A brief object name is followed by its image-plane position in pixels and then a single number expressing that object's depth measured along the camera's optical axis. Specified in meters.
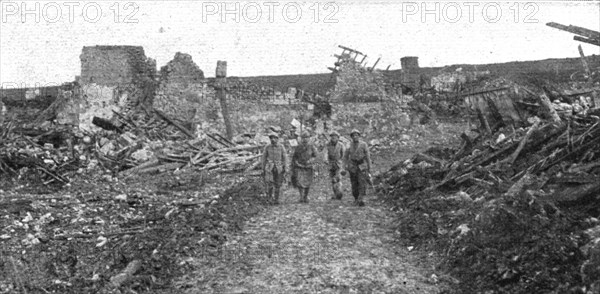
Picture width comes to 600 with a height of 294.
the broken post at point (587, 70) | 20.79
